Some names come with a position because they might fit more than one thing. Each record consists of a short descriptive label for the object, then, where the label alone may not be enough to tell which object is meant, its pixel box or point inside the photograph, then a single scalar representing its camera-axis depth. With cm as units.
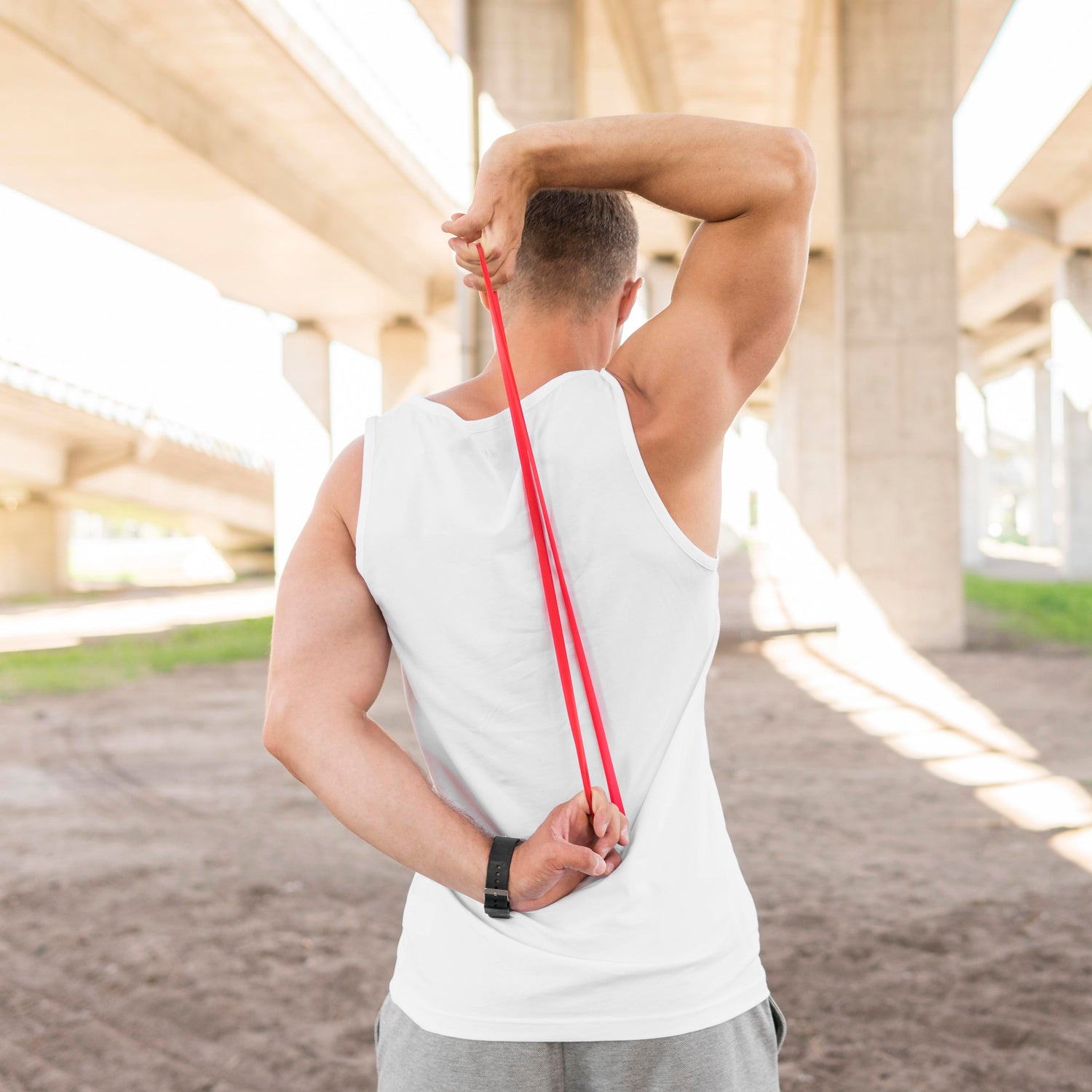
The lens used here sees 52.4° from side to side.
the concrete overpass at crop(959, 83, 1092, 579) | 2520
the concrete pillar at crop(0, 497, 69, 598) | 3472
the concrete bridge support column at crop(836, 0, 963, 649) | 1441
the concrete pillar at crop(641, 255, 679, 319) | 3366
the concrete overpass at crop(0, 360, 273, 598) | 2944
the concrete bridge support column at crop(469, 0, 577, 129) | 1463
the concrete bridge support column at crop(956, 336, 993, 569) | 4288
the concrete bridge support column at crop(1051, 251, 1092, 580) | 2845
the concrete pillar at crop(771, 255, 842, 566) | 3128
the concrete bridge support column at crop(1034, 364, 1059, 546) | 4594
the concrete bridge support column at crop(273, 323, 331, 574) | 3159
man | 140
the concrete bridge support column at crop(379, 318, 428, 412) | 3441
